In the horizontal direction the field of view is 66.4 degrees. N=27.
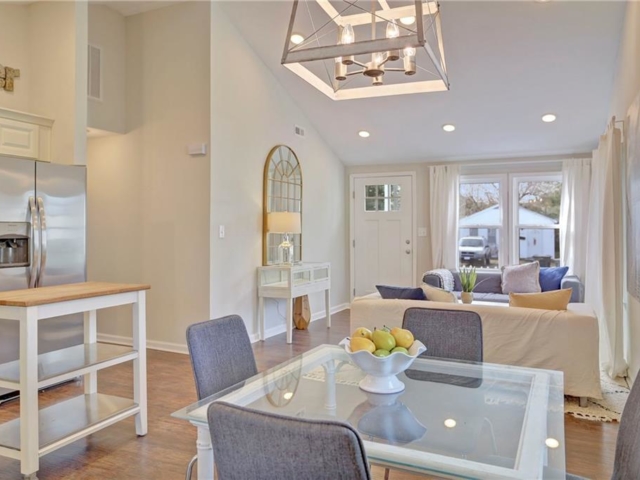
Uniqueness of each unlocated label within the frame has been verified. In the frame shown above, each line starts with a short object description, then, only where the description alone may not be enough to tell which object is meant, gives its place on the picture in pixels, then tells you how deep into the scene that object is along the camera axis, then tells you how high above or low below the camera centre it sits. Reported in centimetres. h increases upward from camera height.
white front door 727 +12
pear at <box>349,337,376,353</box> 166 -36
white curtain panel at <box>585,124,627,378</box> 379 -18
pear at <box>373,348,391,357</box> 166 -38
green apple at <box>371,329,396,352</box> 168 -35
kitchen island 221 -65
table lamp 529 +20
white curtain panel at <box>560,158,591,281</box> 620 +35
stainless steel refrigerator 338 +4
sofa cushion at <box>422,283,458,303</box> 383 -44
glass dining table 120 -54
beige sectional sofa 327 -69
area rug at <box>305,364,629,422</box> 313 -112
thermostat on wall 466 +88
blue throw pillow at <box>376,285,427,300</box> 390 -42
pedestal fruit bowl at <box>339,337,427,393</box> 165 -44
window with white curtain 666 +29
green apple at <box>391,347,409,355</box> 168 -38
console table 520 -48
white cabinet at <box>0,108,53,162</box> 362 +81
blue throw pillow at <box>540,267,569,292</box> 585 -45
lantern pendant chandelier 201 +95
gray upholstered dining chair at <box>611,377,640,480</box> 123 -54
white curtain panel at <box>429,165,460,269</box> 686 +36
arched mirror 533 +43
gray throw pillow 585 -47
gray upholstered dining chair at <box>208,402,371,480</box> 90 -40
